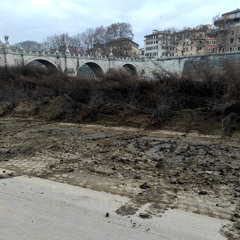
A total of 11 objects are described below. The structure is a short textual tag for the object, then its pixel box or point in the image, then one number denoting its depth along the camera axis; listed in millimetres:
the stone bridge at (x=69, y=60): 40531
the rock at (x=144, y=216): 3512
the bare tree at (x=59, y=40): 90312
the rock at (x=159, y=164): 5740
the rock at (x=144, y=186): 4527
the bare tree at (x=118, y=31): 80000
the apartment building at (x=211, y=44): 74569
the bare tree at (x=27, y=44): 112412
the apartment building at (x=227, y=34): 63750
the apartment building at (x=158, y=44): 84625
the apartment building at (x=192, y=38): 71544
